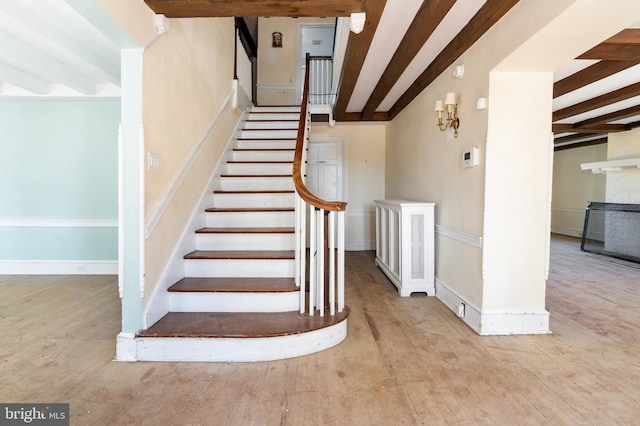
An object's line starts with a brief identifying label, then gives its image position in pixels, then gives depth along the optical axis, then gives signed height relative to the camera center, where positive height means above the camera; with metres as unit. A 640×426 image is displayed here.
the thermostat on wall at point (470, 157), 2.63 +0.38
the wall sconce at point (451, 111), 2.88 +0.86
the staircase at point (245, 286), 2.05 -0.69
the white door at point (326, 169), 5.97 +0.57
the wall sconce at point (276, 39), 6.78 +3.48
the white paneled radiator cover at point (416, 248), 3.45 -0.54
